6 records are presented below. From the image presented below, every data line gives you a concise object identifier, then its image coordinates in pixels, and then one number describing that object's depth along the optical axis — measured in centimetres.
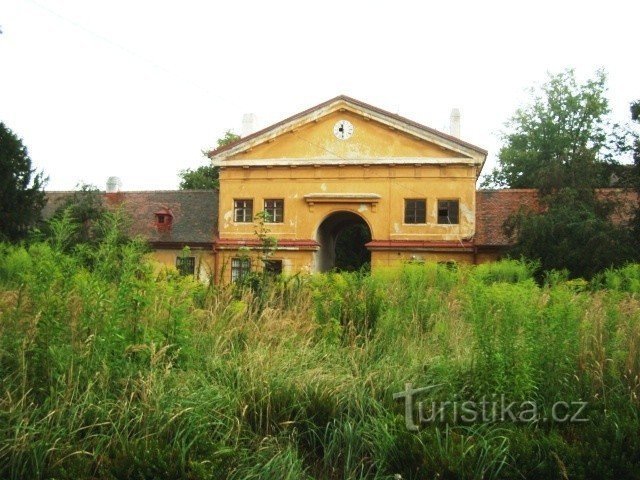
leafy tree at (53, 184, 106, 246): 2652
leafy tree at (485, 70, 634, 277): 2333
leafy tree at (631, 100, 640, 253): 2441
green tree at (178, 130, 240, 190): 4569
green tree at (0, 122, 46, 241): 2428
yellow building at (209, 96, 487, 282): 3097
